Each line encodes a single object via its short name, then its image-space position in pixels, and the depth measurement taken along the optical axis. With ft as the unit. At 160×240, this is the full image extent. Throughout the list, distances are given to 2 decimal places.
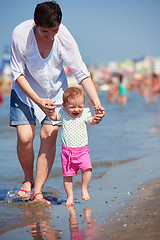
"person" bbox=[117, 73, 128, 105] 73.36
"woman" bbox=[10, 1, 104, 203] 12.25
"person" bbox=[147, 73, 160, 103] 77.58
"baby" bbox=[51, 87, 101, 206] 12.40
